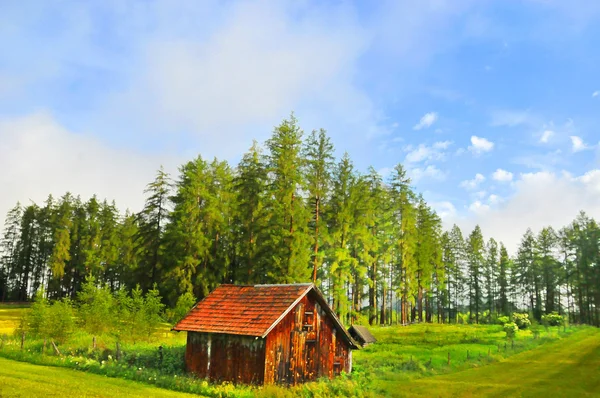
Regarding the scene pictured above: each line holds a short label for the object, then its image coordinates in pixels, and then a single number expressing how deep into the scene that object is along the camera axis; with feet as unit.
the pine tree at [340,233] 156.35
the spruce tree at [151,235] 179.22
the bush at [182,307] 142.82
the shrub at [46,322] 109.91
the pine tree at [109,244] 248.32
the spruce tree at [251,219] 147.84
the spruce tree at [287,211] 135.44
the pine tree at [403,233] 208.74
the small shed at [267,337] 79.00
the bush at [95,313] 126.62
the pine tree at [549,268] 282.15
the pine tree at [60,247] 234.58
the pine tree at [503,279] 304.91
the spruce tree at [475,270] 303.89
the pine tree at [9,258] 266.77
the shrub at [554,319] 223.10
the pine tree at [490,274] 306.14
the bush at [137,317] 126.31
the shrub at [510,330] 163.84
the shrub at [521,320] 193.57
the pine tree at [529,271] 290.76
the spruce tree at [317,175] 146.61
